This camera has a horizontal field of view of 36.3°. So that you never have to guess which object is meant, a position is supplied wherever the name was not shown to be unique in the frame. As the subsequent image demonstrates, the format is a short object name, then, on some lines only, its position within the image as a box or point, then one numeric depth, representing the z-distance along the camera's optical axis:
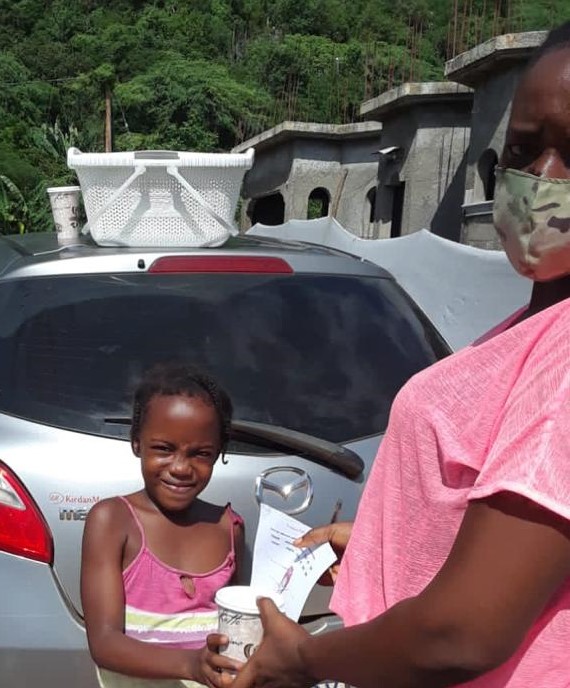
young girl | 1.95
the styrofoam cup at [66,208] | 3.78
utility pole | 22.17
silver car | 2.19
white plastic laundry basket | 2.93
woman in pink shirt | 0.96
